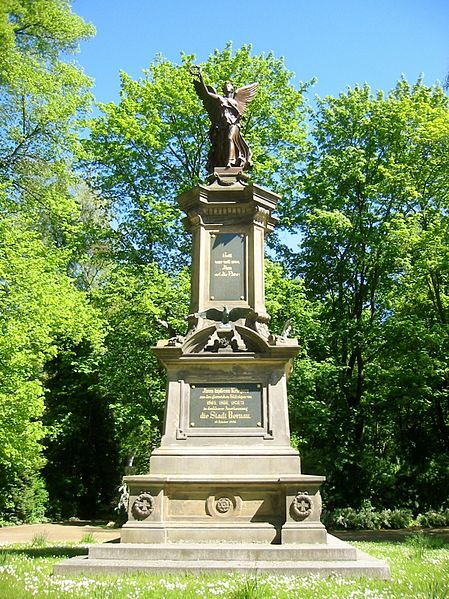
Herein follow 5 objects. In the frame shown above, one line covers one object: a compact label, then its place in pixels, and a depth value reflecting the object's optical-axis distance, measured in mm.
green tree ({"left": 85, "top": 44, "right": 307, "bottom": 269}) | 23672
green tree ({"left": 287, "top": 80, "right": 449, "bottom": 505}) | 23406
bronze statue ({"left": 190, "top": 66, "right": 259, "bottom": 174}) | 12453
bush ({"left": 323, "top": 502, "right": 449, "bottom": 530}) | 20719
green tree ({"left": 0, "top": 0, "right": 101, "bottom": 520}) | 17719
